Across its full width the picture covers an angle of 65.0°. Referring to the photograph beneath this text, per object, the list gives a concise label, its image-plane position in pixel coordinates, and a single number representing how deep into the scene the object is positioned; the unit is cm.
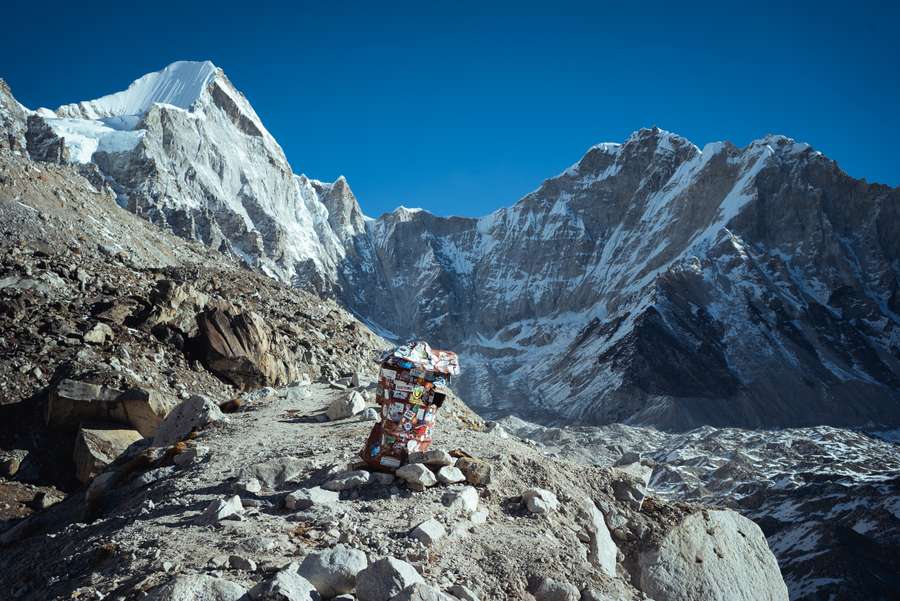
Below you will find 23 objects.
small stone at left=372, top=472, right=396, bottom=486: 911
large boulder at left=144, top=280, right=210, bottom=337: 2136
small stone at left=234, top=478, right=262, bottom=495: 903
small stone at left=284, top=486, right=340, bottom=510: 830
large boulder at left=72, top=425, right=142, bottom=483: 1483
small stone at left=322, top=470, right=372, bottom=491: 897
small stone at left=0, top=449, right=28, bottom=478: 1520
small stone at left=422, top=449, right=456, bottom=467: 933
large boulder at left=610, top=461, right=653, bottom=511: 1063
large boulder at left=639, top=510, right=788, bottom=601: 950
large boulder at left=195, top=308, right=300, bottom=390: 2105
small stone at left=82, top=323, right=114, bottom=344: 1916
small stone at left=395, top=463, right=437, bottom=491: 891
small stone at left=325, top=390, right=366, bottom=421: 1416
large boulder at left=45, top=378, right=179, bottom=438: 1609
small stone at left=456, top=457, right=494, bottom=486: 928
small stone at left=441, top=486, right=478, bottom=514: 846
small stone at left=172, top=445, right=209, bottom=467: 1101
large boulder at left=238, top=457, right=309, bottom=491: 955
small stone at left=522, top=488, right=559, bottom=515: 891
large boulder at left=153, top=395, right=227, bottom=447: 1346
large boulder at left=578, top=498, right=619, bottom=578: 891
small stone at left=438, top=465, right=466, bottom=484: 911
